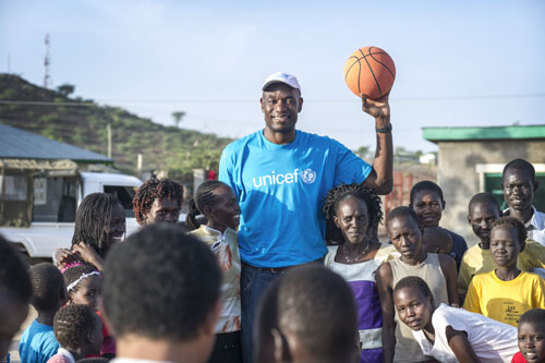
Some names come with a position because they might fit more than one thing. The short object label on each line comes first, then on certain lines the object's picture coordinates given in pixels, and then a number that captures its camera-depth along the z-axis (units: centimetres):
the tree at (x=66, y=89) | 4559
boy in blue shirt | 301
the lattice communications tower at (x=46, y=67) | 4799
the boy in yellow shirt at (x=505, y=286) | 355
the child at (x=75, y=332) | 282
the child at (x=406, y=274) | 346
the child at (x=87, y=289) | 316
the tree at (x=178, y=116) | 4994
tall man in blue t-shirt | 364
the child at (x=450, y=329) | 323
